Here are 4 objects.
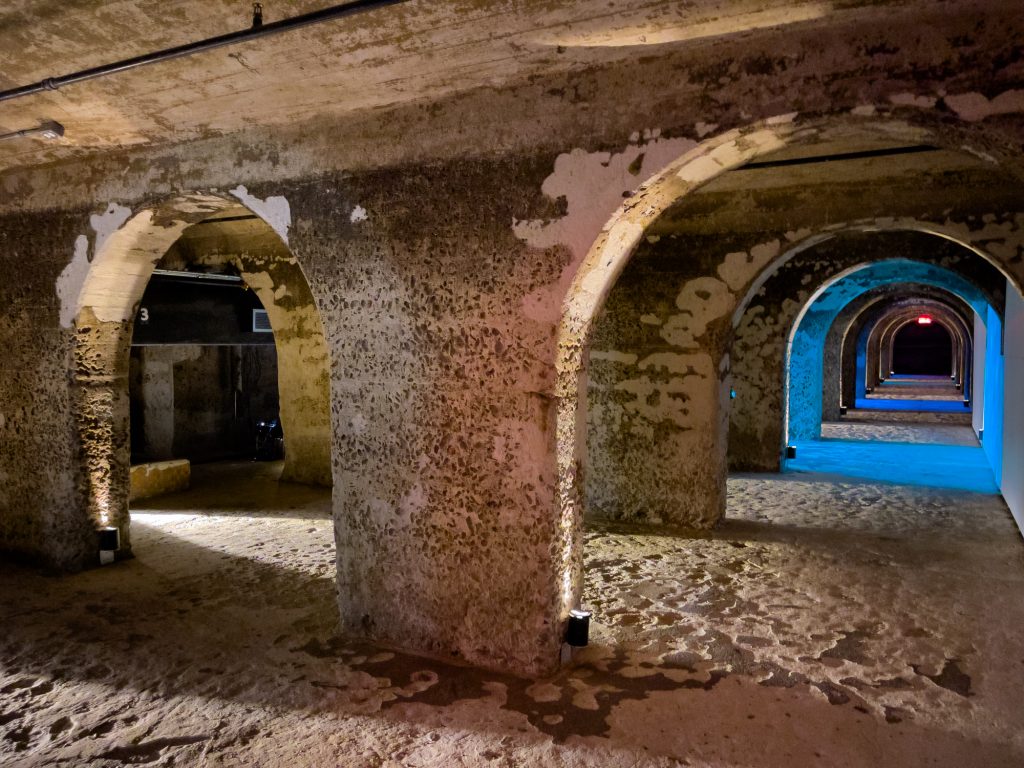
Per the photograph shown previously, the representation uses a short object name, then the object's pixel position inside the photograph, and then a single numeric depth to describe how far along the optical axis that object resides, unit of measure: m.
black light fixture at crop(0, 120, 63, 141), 4.00
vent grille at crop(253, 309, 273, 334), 8.48
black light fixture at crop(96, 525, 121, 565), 5.07
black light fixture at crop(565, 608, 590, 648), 3.45
